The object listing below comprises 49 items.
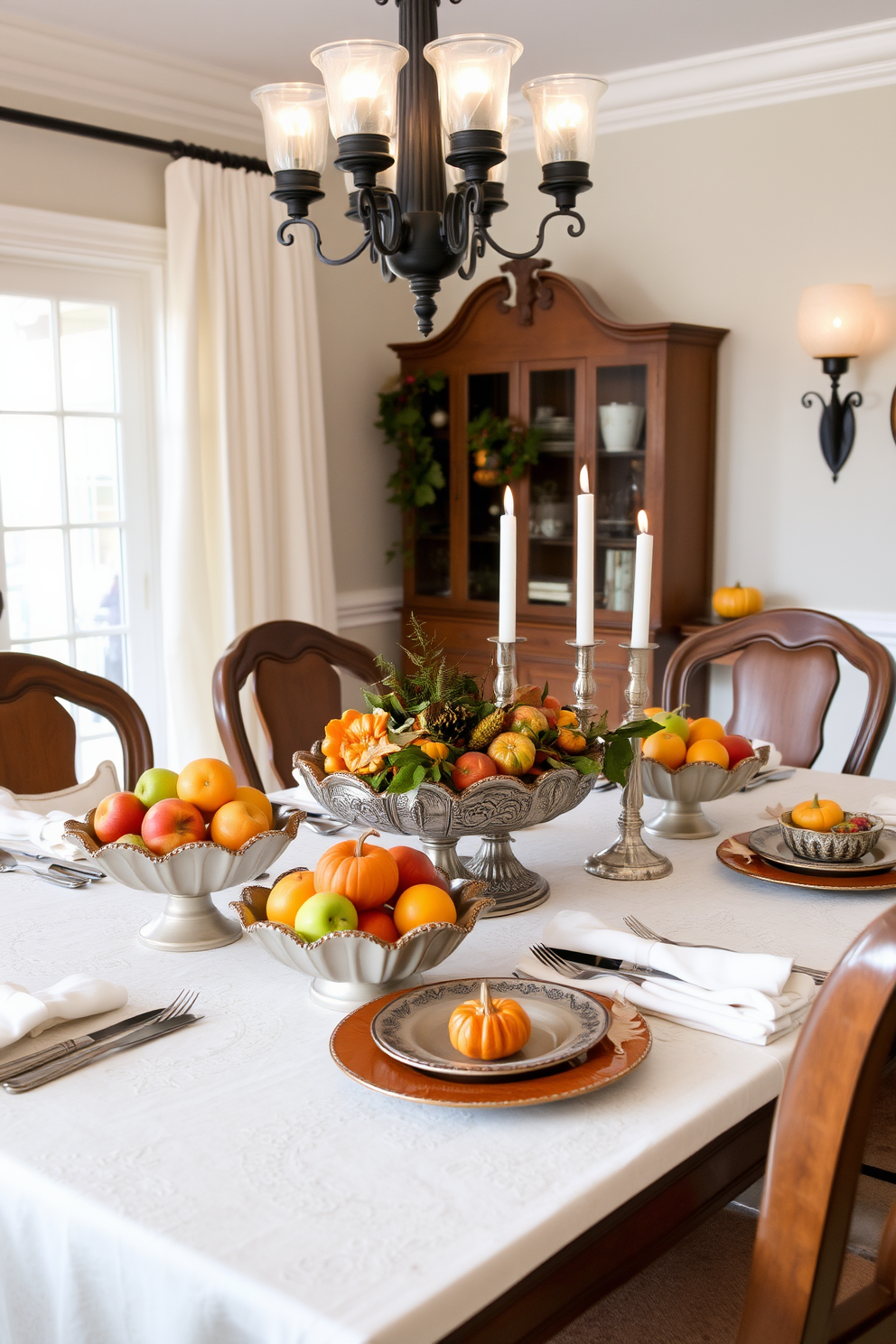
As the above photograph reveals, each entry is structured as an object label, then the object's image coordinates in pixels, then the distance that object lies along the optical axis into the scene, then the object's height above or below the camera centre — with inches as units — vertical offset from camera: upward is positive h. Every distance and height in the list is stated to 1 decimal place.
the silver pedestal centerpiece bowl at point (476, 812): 55.8 -13.6
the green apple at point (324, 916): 45.3 -14.7
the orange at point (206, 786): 54.9 -11.9
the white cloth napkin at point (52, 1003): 44.0 -18.0
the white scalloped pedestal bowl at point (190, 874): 52.6 -15.6
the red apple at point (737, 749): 71.9 -13.4
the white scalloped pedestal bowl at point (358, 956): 44.6 -16.1
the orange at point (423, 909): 46.0 -14.7
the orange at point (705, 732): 72.7 -12.5
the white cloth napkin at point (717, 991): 44.6 -17.9
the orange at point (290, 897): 47.6 -14.7
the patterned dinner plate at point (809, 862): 62.3 -17.6
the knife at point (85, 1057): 41.0 -18.9
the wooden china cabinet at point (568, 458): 151.3 +8.4
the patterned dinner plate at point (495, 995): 39.1 -17.5
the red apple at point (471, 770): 55.9 -11.4
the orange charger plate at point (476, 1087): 37.8 -17.9
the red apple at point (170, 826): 53.1 -13.3
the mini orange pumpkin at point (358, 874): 46.2 -13.4
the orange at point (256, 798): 56.3 -12.8
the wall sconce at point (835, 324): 137.9 +22.8
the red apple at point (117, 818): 54.4 -13.3
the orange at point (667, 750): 70.4 -13.1
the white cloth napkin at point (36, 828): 67.7 -17.6
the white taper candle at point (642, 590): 62.2 -3.5
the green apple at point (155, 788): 56.1 -12.3
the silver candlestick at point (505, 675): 64.6 -8.1
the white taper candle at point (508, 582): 64.3 -3.1
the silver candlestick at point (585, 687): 63.6 -8.8
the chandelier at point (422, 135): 67.4 +22.8
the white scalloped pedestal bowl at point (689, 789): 70.2 -15.5
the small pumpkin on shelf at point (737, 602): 149.5 -9.8
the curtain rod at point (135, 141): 134.0 +45.3
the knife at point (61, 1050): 42.1 -18.8
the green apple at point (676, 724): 71.6 -11.9
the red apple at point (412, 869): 49.0 -14.0
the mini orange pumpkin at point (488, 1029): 40.0 -16.7
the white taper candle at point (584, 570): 62.0 -2.4
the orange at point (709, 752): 70.1 -13.2
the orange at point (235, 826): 53.5 -13.4
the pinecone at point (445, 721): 57.6 -9.4
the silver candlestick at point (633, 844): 64.5 -17.3
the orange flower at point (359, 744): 56.9 -10.6
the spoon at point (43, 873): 64.2 -18.9
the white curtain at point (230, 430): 153.0 +12.0
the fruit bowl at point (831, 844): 62.4 -16.5
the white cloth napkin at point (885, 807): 71.9 -17.2
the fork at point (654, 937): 49.8 -18.5
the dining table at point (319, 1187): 30.4 -18.9
